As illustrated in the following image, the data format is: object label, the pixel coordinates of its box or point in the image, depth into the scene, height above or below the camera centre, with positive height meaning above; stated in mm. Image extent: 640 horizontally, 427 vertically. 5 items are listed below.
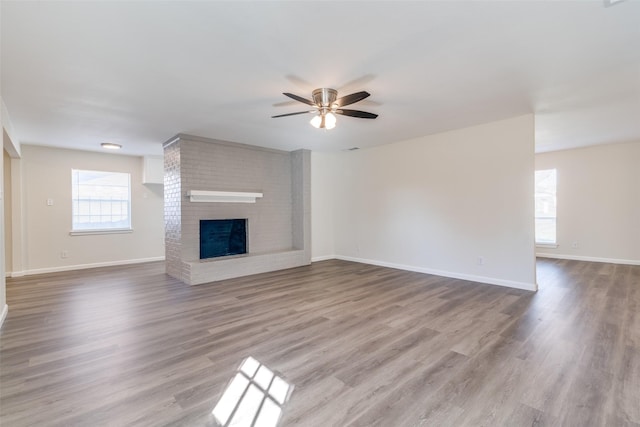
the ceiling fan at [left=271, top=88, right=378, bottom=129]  2941 +1121
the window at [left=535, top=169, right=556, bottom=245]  6762 +82
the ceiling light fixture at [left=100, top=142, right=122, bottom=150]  5422 +1264
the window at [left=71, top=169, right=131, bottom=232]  6031 +271
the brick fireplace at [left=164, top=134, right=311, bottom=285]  4996 +158
